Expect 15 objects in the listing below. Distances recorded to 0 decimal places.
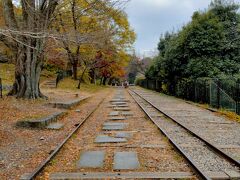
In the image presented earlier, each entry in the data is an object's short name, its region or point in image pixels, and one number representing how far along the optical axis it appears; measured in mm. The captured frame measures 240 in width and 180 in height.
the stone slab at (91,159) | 3972
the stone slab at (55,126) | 6870
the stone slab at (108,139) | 5463
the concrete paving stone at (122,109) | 11065
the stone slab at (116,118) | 8439
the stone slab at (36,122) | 6743
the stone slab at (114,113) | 9547
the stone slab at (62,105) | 10626
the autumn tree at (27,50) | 10789
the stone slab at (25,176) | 3362
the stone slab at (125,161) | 3857
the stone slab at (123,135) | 5931
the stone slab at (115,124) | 7480
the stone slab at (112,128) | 6776
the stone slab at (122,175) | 3473
